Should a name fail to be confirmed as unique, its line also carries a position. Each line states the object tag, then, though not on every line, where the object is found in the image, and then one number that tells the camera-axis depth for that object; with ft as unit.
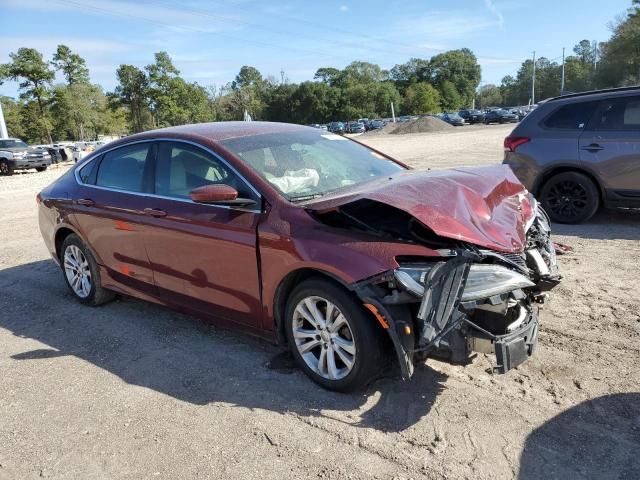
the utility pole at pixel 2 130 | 112.14
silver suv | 22.20
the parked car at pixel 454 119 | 199.21
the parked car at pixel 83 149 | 103.37
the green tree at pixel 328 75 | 406.39
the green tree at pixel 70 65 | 191.52
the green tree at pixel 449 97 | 387.34
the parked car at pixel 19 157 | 79.17
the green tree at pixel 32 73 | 155.43
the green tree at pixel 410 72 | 407.03
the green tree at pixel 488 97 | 449.89
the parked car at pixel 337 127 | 223.18
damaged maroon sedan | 9.80
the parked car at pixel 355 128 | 225.76
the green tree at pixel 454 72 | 401.08
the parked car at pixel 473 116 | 198.80
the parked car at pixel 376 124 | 230.01
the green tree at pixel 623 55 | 247.09
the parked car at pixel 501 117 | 174.40
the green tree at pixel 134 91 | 238.48
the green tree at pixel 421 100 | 347.34
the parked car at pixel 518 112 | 178.11
